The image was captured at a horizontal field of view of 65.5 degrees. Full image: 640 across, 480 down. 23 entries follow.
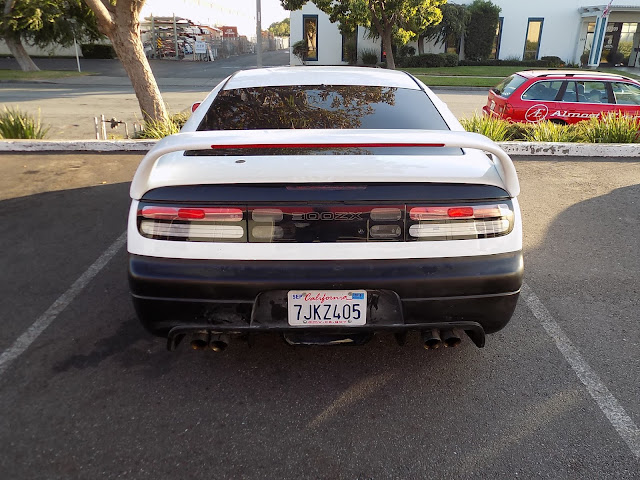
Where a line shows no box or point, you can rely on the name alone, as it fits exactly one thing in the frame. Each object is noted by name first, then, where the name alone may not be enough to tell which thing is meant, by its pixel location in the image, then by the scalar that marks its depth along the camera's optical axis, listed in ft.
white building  101.50
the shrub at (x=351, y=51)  103.04
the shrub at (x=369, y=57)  99.76
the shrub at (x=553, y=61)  99.09
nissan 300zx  7.71
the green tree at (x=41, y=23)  73.61
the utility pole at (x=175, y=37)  119.34
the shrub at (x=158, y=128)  28.23
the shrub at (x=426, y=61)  94.73
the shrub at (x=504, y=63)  100.12
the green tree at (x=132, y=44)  27.99
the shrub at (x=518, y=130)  28.43
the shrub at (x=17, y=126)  27.68
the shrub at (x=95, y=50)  110.11
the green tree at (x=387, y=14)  76.43
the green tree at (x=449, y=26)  96.37
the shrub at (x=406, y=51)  99.96
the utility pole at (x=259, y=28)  74.33
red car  30.27
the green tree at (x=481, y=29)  99.25
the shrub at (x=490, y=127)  26.99
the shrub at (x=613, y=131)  26.96
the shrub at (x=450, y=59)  95.76
